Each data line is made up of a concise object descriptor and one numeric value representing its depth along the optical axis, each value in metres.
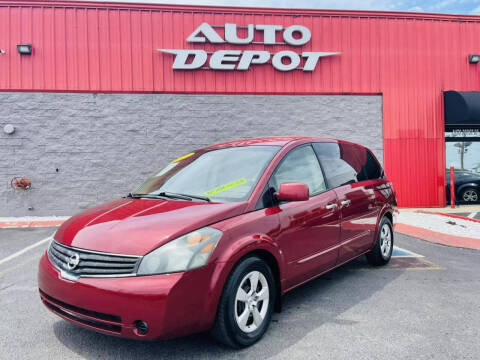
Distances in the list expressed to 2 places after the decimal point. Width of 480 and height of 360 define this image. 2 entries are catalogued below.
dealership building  10.59
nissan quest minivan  2.32
